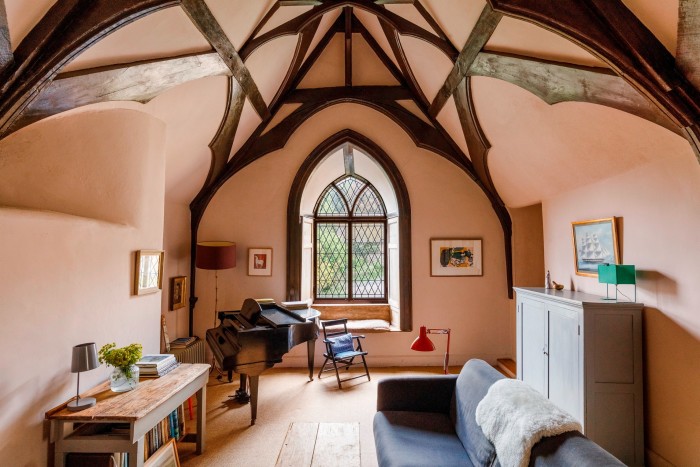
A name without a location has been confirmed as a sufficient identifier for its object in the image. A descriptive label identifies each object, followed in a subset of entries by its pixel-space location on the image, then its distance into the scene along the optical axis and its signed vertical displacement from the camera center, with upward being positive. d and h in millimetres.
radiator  4543 -1343
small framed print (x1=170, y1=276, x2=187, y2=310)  4914 -551
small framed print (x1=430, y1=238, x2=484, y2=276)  5504 -82
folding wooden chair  4656 -1271
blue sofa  1660 -1210
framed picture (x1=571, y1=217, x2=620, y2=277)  3320 +81
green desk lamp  2914 -175
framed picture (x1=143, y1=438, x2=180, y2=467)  2550 -1526
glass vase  2619 -945
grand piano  3475 -914
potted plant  2561 -801
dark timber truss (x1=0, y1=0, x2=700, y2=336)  2002 +1371
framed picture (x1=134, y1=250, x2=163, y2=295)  3127 -176
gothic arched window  6254 +190
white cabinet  2934 -1021
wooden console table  2254 -1076
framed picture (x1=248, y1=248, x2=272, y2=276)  5496 -160
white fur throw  1774 -895
